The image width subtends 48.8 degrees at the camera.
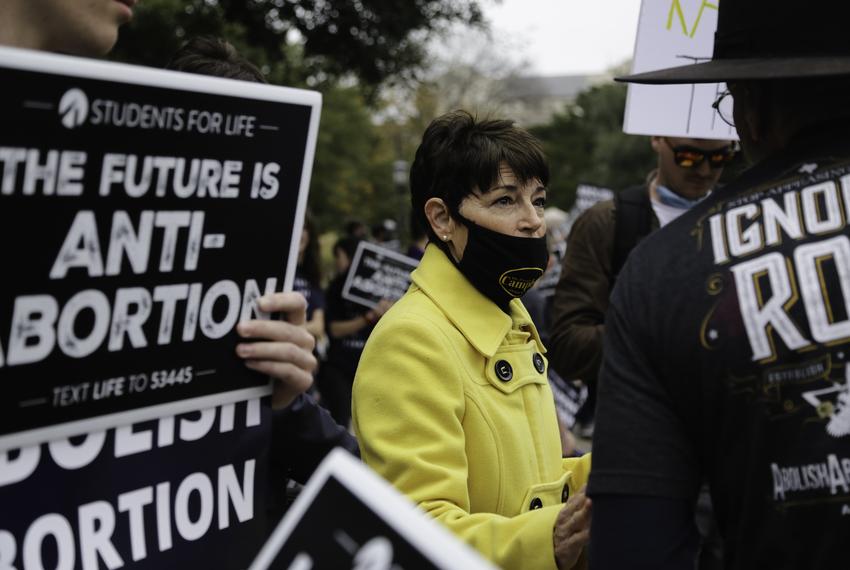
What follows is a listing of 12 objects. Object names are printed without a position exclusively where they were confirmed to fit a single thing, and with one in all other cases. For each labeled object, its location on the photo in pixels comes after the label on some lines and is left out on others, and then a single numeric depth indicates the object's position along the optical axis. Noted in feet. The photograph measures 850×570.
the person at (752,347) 4.89
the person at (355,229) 44.47
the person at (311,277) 20.63
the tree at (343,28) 41.39
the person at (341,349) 23.66
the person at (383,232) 44.98
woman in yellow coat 7.09
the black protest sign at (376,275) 21.79
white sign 10.64
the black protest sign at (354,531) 3.58
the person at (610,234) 12.72
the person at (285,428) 6.58
